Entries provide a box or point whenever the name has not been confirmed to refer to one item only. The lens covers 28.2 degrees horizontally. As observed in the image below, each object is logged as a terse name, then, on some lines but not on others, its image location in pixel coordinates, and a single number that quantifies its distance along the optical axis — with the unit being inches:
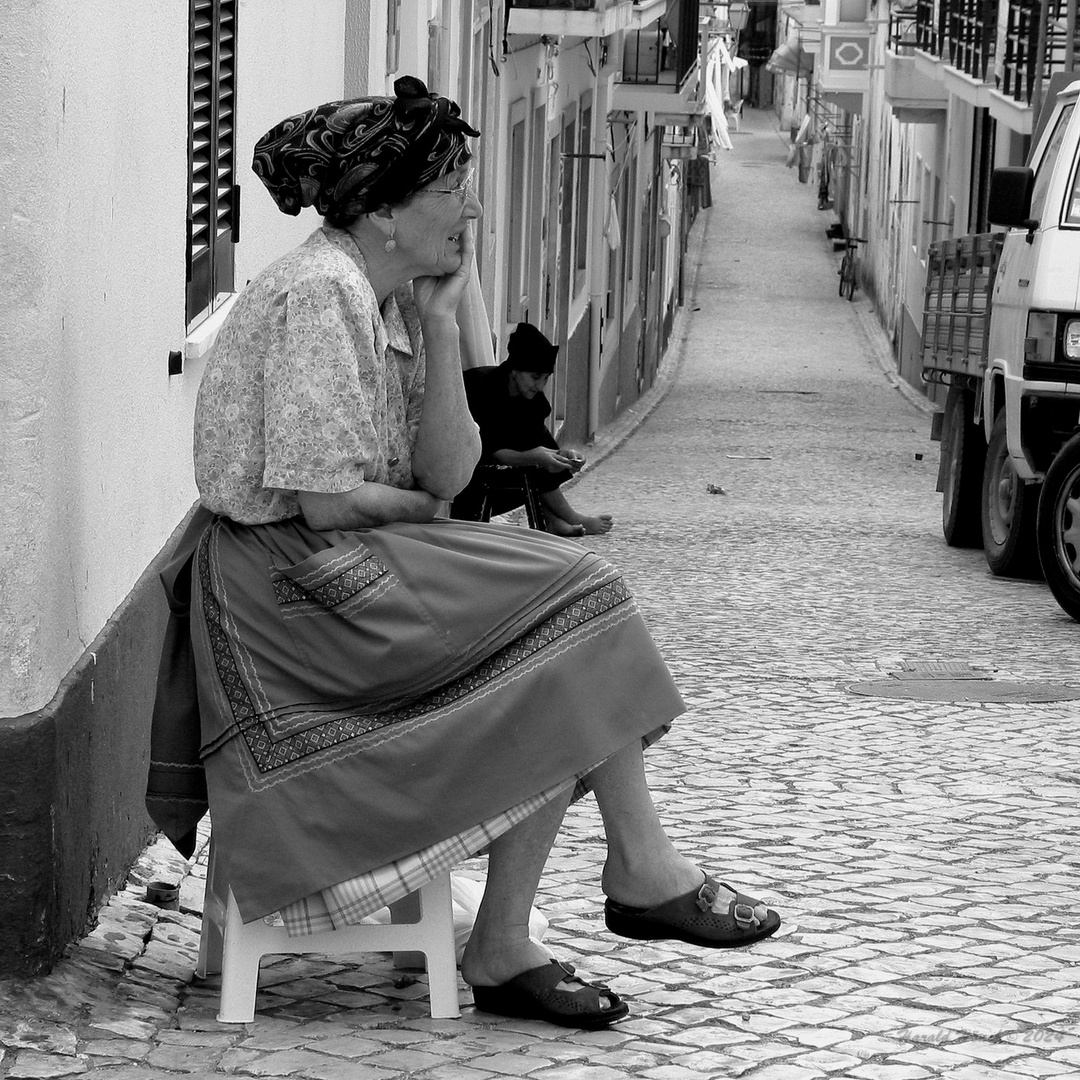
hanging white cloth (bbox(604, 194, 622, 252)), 991.0
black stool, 426.6
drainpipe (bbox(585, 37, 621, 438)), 941.8
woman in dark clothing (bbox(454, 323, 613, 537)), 416.8
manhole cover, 317.7
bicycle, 1787.6
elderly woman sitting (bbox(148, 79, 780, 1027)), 140.1
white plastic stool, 146.1
